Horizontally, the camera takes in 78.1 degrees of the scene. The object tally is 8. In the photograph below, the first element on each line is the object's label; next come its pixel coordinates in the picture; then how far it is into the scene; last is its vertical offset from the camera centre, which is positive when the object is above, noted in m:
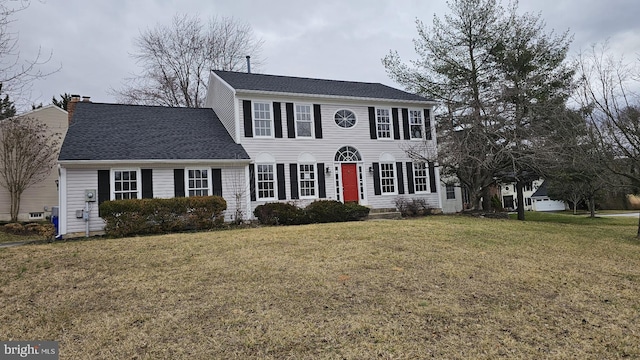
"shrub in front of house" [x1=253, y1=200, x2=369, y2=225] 14.00 -0.23
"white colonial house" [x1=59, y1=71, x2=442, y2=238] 13.40 +2.46
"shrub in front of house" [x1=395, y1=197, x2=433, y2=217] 16.94 -0.29
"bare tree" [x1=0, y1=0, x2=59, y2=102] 7.37 +3.07
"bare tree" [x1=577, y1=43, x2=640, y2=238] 11.27 +2.31
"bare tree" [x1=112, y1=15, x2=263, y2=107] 27.88 +11.49
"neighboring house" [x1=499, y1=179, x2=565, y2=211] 44.78 -0.64
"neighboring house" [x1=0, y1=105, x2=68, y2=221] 19.78 +1.22
